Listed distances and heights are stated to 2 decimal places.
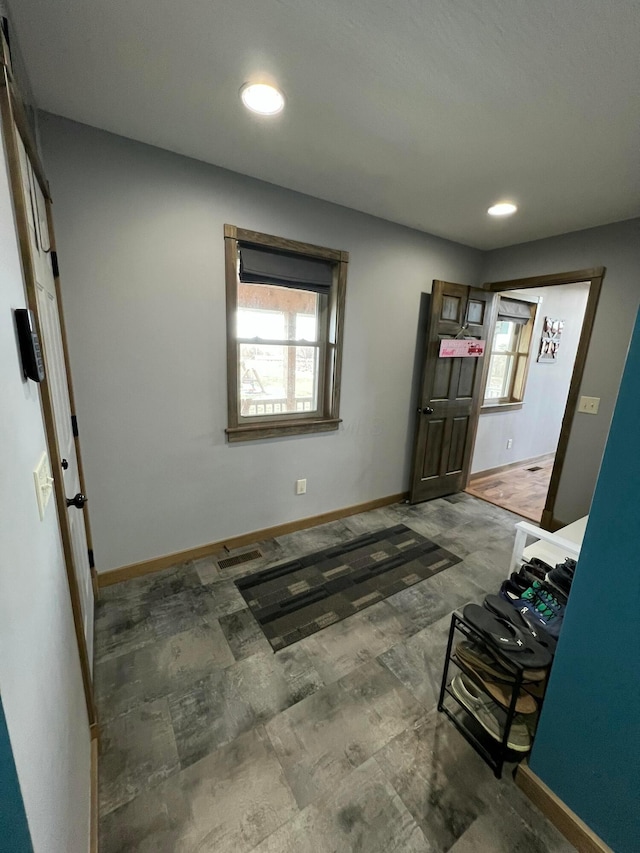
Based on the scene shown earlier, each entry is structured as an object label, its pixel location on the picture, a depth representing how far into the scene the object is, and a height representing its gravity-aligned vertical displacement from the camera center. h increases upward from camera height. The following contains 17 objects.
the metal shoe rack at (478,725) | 1.14 -1.40
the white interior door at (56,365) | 1.13 -0.11
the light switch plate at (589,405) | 2.66 -0.35
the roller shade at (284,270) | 2.17 +0.52
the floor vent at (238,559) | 2.29 -1.46
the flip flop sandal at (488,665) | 1.12 -1.09
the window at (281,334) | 2.19 +0.10
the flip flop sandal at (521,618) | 1.21 -0.97
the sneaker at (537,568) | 1.51 -0.94
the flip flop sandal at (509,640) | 1.11 -0.97
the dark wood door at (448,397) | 3.03 -0.40
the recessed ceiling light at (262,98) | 1.34 +1.01
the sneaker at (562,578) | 1.39 -0.90
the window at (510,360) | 4.21 -0.03
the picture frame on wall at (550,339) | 4.34 +0.27
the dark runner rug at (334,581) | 1.86 -1.46
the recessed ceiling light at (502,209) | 2.28 +1.01
